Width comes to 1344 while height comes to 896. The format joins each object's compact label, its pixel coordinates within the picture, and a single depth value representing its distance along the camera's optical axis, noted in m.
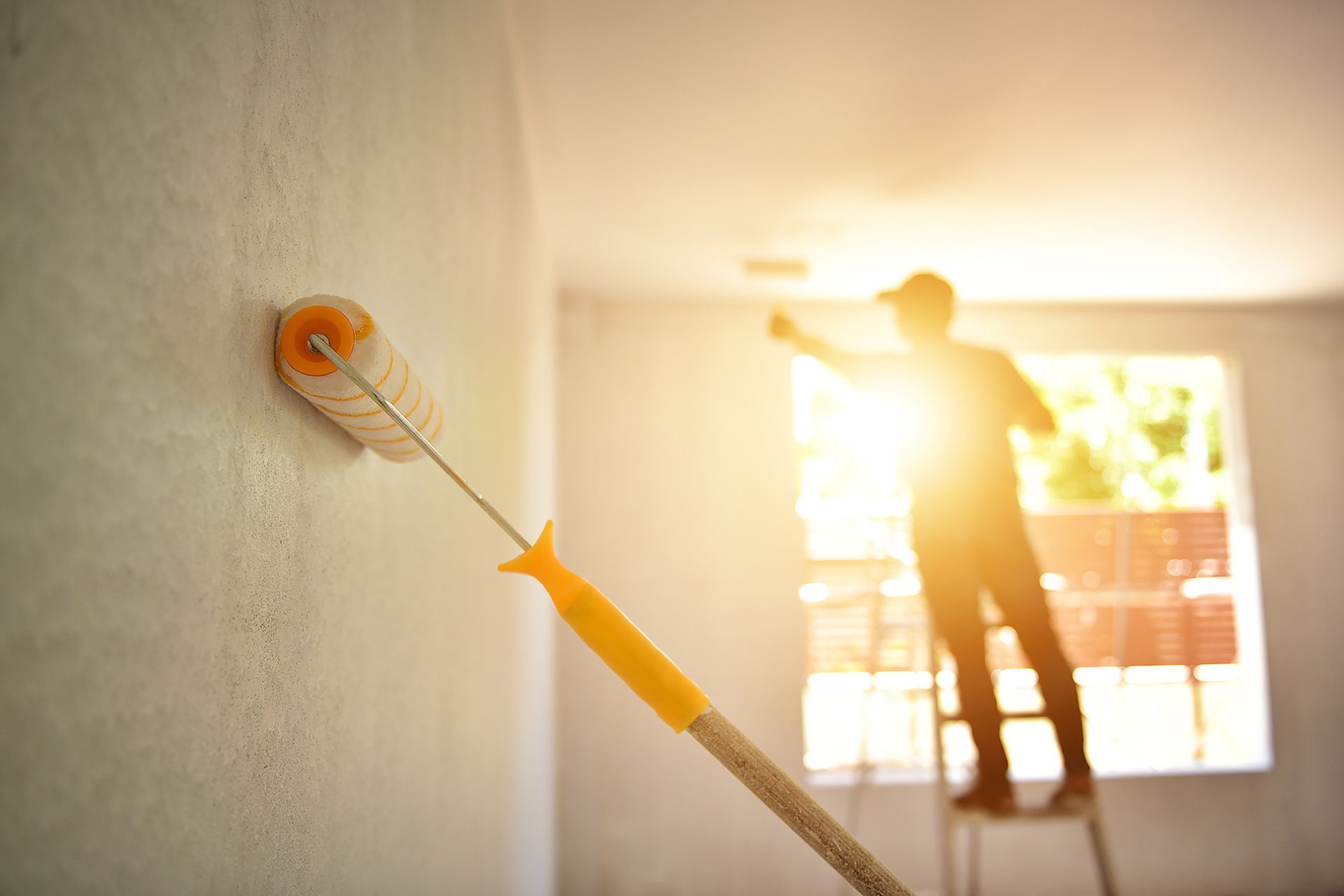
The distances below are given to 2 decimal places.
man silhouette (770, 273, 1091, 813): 2.38
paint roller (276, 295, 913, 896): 0.43
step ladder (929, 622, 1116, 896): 2.35
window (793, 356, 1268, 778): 3.94
